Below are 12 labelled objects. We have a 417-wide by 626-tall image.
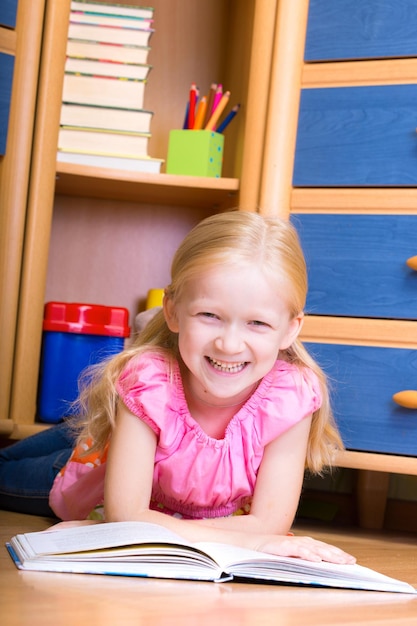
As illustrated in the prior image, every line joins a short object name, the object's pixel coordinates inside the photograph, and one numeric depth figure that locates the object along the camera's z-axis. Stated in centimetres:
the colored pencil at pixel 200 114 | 228
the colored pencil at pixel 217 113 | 226
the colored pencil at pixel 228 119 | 228
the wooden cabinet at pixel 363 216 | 193
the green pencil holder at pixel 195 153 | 223
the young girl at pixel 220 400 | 163
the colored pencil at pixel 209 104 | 239
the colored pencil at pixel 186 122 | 229
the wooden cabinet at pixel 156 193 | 228
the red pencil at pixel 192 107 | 228
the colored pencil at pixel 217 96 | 229
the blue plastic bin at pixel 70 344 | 218
